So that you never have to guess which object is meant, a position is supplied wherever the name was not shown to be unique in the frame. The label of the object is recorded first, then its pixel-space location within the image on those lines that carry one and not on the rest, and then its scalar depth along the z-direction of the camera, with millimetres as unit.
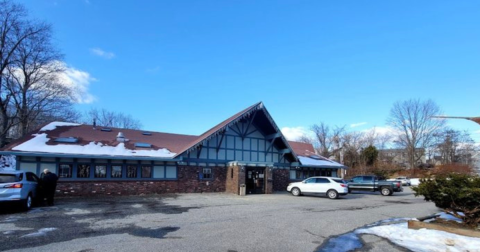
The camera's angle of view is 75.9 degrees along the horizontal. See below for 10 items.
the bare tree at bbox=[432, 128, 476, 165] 60656
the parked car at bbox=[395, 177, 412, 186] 46075
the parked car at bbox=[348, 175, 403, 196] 25188
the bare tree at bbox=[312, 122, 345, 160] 61275
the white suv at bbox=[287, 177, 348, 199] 20625
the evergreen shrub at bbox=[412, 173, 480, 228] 9266
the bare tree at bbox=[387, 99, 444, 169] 59625
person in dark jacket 13911
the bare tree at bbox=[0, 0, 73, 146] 29609
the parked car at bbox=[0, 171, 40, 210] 11234
